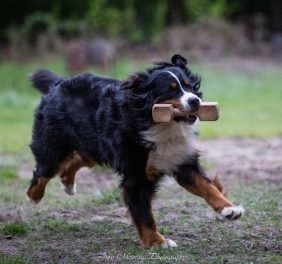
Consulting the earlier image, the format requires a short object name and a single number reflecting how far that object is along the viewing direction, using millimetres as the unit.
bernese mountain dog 6535
